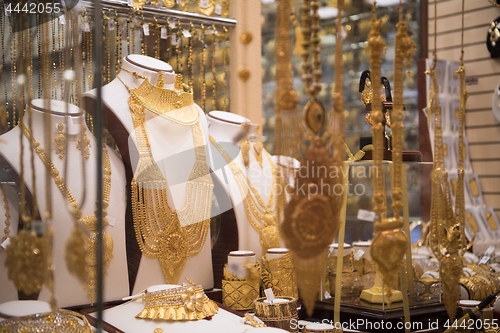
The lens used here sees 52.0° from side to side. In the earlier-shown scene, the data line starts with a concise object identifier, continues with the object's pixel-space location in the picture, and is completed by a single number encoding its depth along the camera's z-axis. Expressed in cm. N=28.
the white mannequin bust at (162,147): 189
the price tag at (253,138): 222
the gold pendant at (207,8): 236
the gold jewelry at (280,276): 202
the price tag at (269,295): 173
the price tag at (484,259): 234
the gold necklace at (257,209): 214
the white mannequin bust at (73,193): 154
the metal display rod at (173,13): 211
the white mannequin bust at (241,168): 212
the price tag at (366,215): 237
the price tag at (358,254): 196
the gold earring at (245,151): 221
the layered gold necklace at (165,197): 189
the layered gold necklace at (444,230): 129
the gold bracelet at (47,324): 114
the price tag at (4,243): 143
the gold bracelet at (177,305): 155
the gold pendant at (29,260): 105
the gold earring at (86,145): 157
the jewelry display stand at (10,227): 126
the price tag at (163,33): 224
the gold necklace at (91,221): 150
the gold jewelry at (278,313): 165
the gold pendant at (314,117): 98
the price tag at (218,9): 239
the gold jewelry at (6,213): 150
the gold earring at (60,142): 163
